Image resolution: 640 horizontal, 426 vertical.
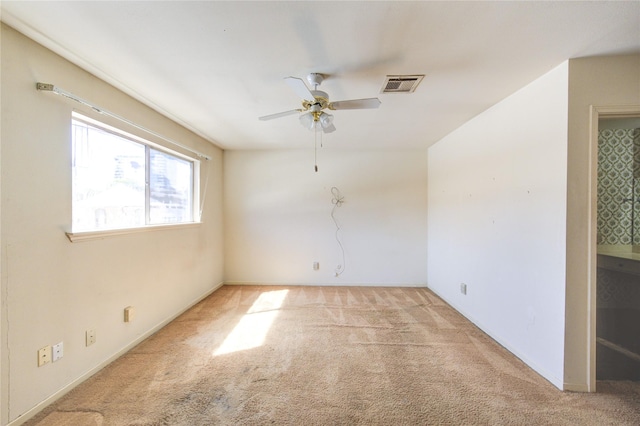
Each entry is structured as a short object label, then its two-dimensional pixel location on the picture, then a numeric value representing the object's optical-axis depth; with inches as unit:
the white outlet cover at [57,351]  63.8
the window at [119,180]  74.5
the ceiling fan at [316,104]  69.5
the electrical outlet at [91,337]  73.3
